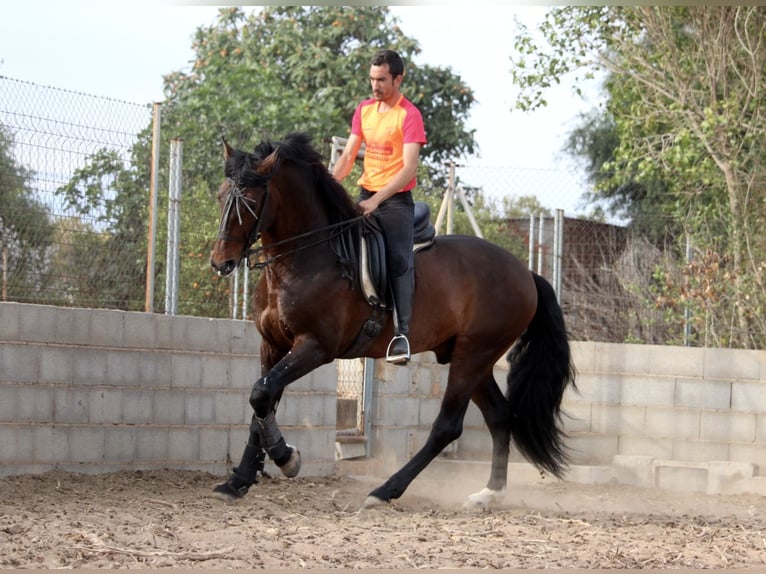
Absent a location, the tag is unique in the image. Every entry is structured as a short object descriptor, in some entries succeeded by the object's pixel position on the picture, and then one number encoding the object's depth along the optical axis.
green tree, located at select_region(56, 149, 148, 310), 14.66
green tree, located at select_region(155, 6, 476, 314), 40.71
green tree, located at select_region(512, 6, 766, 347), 24.02
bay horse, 13.20
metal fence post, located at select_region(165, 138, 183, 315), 15.94
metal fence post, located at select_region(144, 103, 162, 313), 15.47
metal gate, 19.01
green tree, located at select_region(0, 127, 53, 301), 13.87
